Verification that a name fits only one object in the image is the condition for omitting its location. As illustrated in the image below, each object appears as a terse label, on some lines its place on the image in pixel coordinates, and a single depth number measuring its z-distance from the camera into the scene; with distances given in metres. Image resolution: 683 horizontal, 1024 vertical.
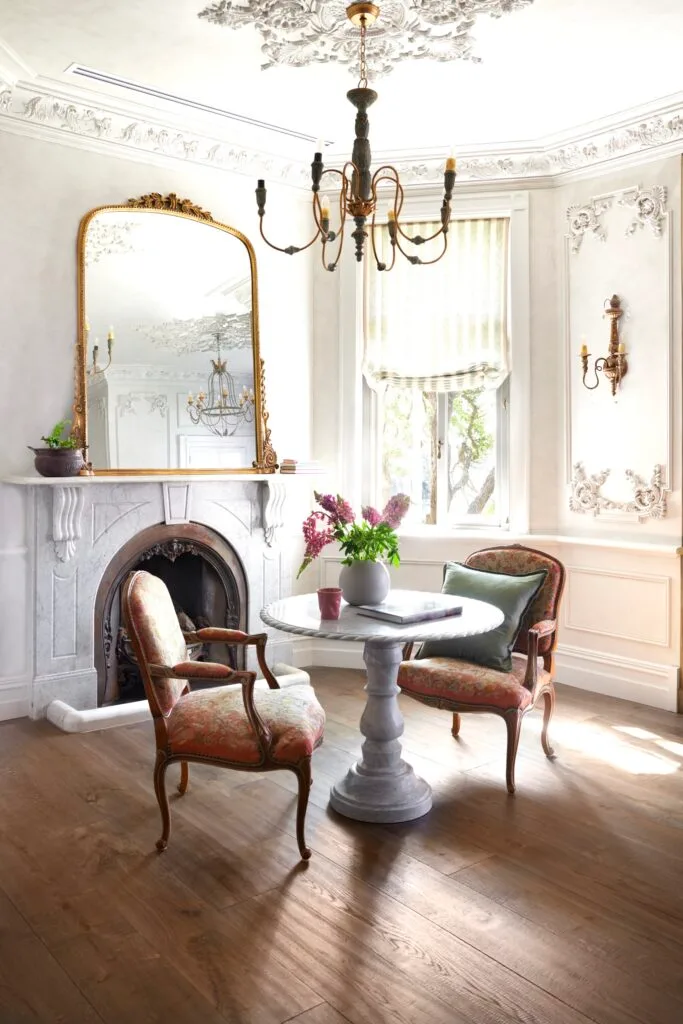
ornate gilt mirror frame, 4.35
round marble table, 3.07
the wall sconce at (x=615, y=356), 4.70
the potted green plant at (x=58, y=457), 4.11
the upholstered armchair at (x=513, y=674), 3.35
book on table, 3.07
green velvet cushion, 3.56
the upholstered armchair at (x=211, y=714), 2.76
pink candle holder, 3.14
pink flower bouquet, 3.23
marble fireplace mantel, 4.24
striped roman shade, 5.13
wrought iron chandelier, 2.96
